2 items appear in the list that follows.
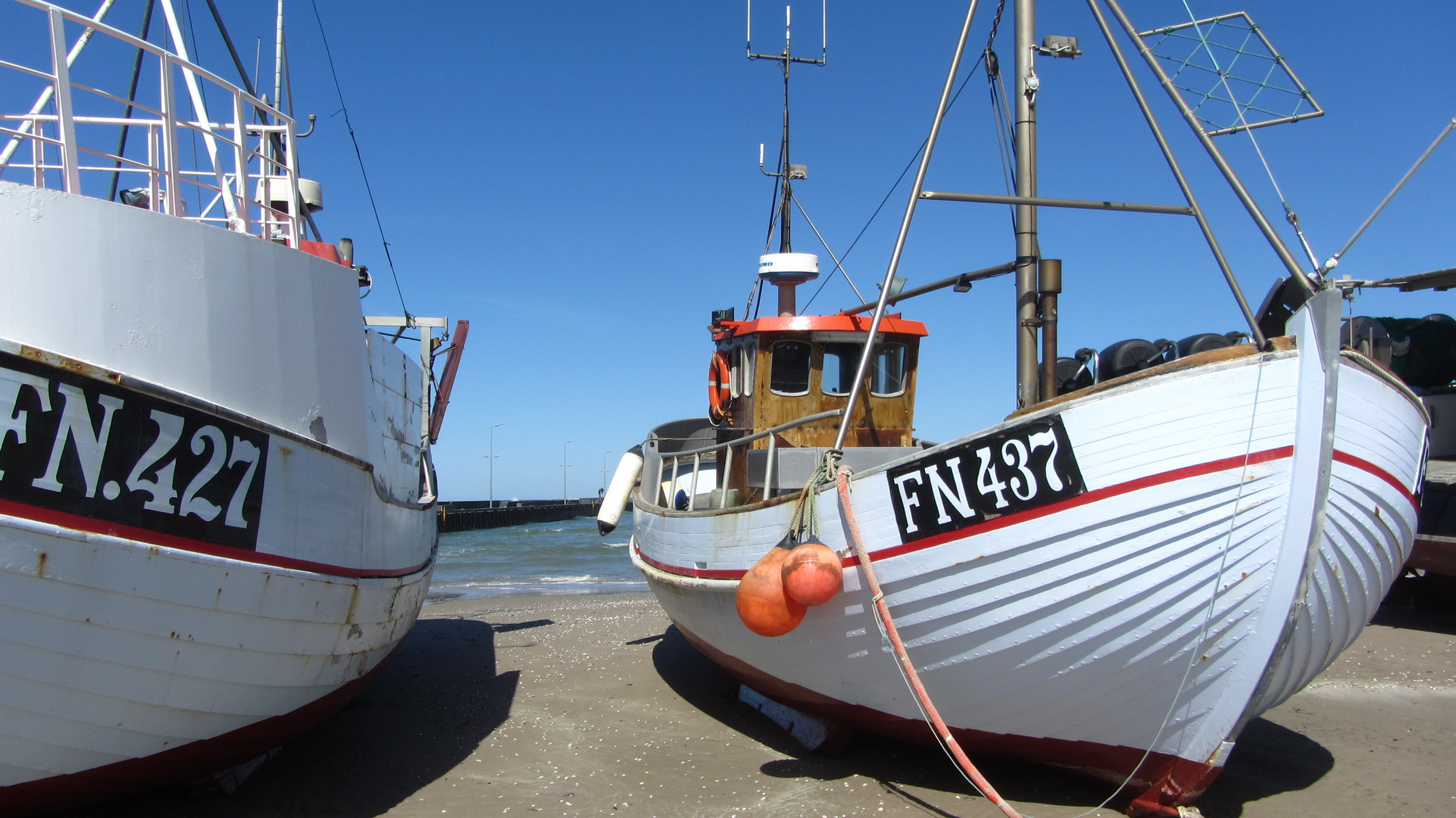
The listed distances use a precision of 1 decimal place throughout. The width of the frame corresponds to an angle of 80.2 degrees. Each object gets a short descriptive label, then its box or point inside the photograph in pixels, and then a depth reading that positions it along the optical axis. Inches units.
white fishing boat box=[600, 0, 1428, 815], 158.7
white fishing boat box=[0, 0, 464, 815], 143.0
